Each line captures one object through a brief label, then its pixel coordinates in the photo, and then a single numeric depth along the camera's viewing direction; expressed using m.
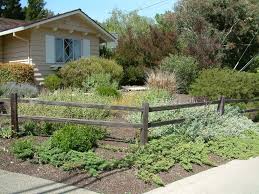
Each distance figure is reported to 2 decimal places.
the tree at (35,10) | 23.39
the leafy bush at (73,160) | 4.55
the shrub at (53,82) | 11.91
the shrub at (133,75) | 14.59
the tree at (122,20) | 34.64
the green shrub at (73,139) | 5.05
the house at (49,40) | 12.84
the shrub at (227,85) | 8.87
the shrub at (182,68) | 12.47
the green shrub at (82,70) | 11.57
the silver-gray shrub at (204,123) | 6.21
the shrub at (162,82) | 10.63
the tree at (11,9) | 23.09
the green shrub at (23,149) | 4.92
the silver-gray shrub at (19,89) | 9.43
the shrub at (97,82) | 10.68
